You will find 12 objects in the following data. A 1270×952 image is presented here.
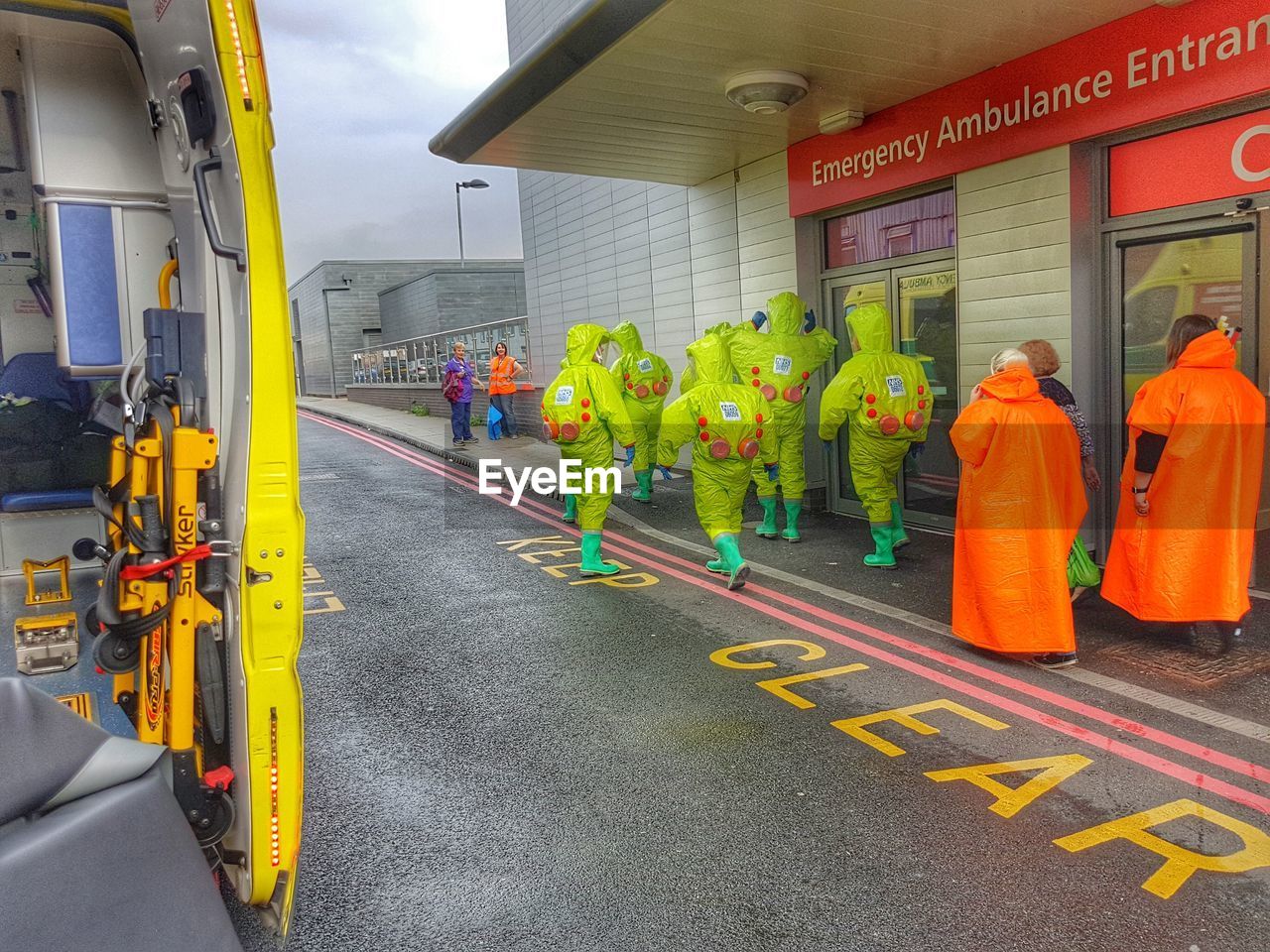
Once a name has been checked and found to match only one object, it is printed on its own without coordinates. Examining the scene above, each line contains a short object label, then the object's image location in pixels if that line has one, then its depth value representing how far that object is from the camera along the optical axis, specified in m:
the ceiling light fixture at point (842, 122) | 8.51
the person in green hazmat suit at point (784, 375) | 8.34
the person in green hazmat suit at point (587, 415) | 6.98
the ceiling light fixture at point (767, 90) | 7.50
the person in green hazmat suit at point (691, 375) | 9.19
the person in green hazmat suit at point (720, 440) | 6.69
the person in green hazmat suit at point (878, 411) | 6.99
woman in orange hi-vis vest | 16.84
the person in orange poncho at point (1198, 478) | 4.82
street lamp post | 29.12
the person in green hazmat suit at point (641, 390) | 10.71
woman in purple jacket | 16.45
